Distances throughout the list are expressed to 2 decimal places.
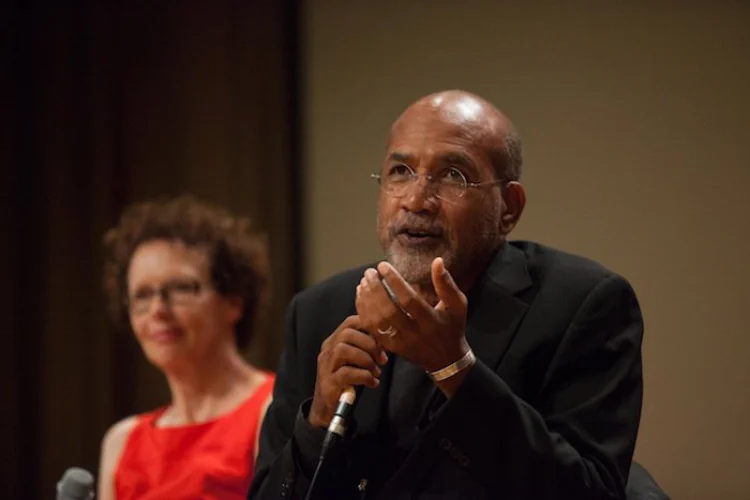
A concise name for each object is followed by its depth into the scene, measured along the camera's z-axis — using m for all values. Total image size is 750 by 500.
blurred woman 4.49
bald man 3.82
